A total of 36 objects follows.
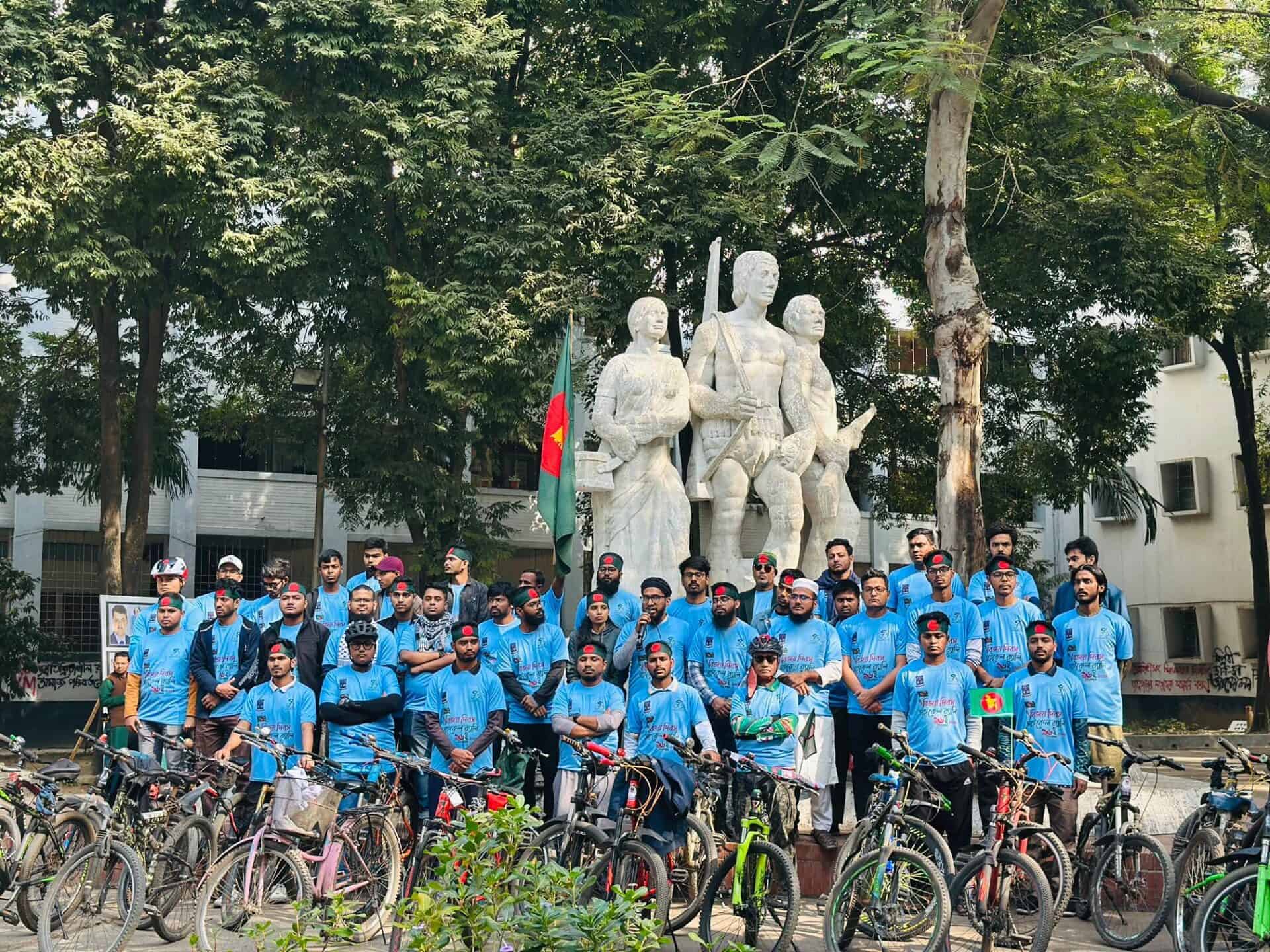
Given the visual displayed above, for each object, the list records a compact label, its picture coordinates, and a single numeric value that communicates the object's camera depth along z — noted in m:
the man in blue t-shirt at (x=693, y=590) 11.44
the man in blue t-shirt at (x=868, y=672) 10.56
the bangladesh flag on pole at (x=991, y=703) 9.45
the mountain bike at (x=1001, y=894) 8.12
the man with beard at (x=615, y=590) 11.91
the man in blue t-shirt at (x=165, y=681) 11.21
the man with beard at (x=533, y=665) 10.80
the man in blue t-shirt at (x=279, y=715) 10.02
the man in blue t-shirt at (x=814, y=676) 10.18
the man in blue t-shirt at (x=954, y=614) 10.64
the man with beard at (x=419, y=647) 10.60
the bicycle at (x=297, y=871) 8.41
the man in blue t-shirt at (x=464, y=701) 10.06
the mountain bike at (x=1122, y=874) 8.84
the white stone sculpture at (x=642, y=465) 14.41
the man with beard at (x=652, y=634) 10.76
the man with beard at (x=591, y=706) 9.82
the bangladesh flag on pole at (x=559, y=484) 15.08
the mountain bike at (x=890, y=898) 8.06
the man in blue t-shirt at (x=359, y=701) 9.95
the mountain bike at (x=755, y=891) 8.26
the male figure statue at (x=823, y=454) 14.99
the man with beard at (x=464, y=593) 12.16
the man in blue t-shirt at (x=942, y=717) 9.48
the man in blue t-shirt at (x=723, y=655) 10.68
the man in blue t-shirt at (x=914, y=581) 11.41
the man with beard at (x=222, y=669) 11.11
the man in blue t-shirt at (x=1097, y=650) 10.18
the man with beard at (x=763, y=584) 11.74
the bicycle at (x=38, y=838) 9.05
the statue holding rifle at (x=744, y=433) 14.63
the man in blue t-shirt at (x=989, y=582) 11.11
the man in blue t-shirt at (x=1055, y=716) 9.49
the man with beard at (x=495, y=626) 10.81
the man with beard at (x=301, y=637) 10.76
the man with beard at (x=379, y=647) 10.38
